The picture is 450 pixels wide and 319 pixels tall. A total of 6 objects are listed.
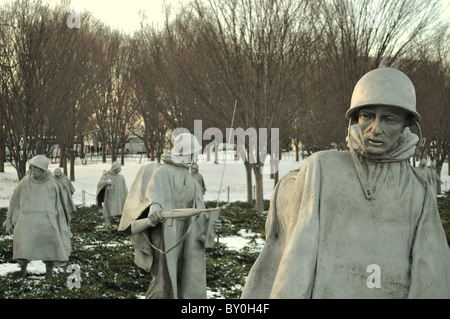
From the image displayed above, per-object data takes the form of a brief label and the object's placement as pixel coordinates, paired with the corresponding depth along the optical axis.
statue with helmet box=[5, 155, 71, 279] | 10.96
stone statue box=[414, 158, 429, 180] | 23.22
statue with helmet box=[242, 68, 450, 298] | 2.14
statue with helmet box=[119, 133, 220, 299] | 7.97
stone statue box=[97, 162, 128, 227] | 18.66
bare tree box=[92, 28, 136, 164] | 36.97
